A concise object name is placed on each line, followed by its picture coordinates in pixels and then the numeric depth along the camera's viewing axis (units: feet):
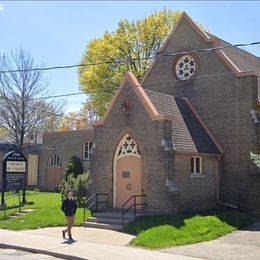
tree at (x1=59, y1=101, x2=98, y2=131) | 163.50
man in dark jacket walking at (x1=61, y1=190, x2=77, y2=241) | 41.62
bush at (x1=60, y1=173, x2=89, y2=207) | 61.87
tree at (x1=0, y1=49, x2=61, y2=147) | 94.48
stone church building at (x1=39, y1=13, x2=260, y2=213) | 50.71
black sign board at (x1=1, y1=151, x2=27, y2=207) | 59.73
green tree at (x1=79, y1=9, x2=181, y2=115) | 98.53
